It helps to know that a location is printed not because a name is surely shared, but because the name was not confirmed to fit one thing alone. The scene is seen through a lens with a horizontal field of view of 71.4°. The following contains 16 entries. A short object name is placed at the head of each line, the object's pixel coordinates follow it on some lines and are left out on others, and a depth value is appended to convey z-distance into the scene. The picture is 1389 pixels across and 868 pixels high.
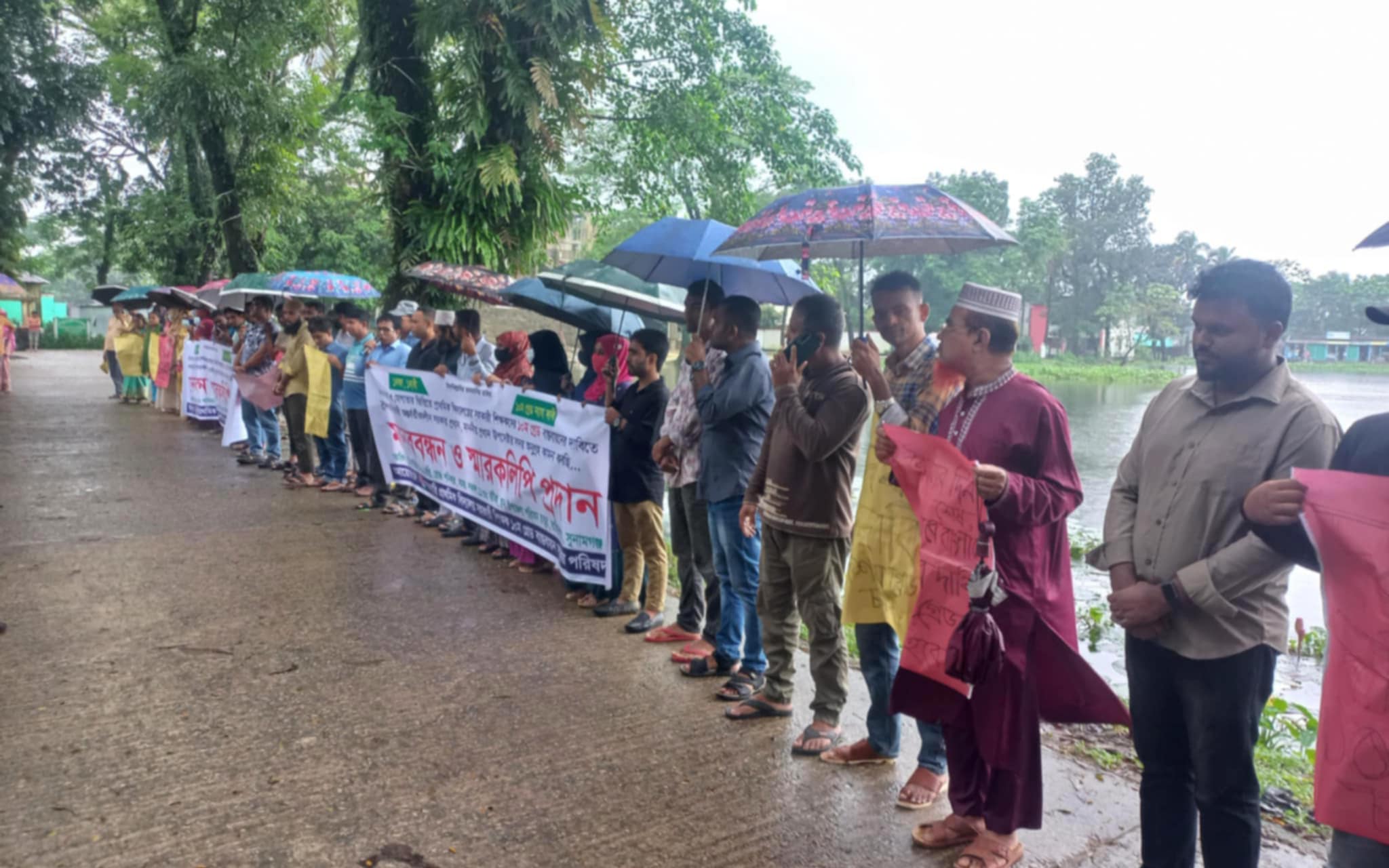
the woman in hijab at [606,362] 5.57
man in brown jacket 3.71
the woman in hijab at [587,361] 5.95
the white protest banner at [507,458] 5.65
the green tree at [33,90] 15.98
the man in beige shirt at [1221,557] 2.40
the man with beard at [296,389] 9.44
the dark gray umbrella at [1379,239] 2.06
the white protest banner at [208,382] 13.03
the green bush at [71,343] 47.97
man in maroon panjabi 2.89
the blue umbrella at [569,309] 7.08
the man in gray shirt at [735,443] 4.37
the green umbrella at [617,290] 6.34
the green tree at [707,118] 15.10
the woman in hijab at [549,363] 6.53
